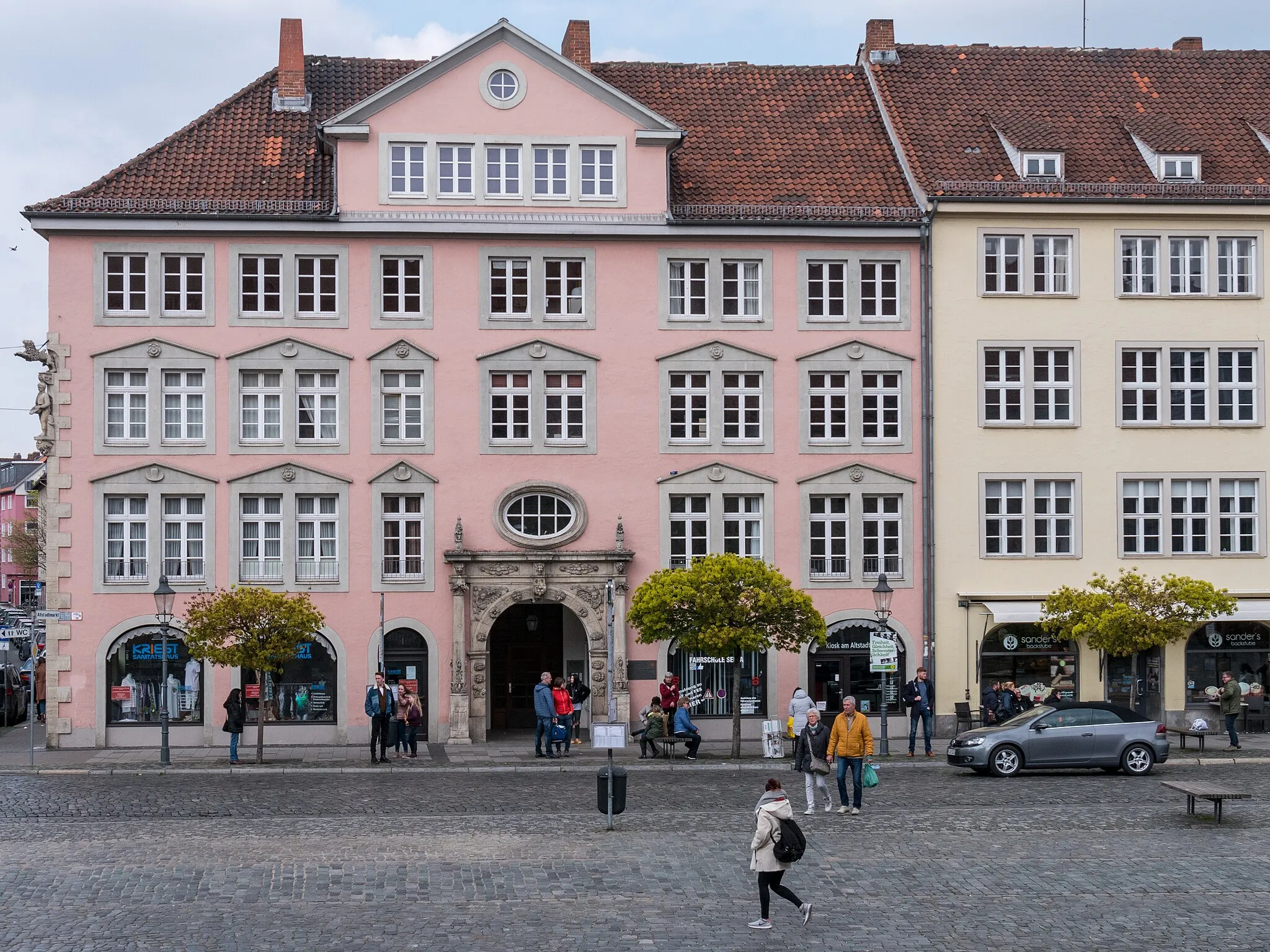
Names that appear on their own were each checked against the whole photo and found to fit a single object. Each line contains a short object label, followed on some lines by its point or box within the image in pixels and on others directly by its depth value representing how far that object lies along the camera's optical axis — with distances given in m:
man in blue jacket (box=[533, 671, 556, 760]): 34.31
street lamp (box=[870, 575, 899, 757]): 35.16
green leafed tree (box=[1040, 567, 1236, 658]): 36.16
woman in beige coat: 16.56
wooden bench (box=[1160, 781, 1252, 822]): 23.25
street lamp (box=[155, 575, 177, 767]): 33.16
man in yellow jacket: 24.62
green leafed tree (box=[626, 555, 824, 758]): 33.91
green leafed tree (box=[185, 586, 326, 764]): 33.22
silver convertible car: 30.42
